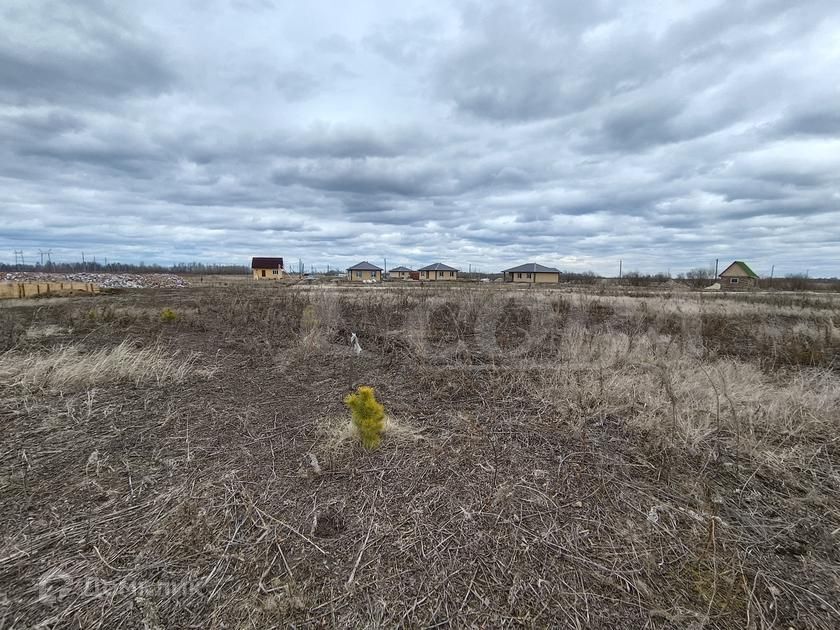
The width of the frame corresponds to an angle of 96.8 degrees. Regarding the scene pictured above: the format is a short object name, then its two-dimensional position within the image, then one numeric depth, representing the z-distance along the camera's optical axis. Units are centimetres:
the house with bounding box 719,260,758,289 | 5063
